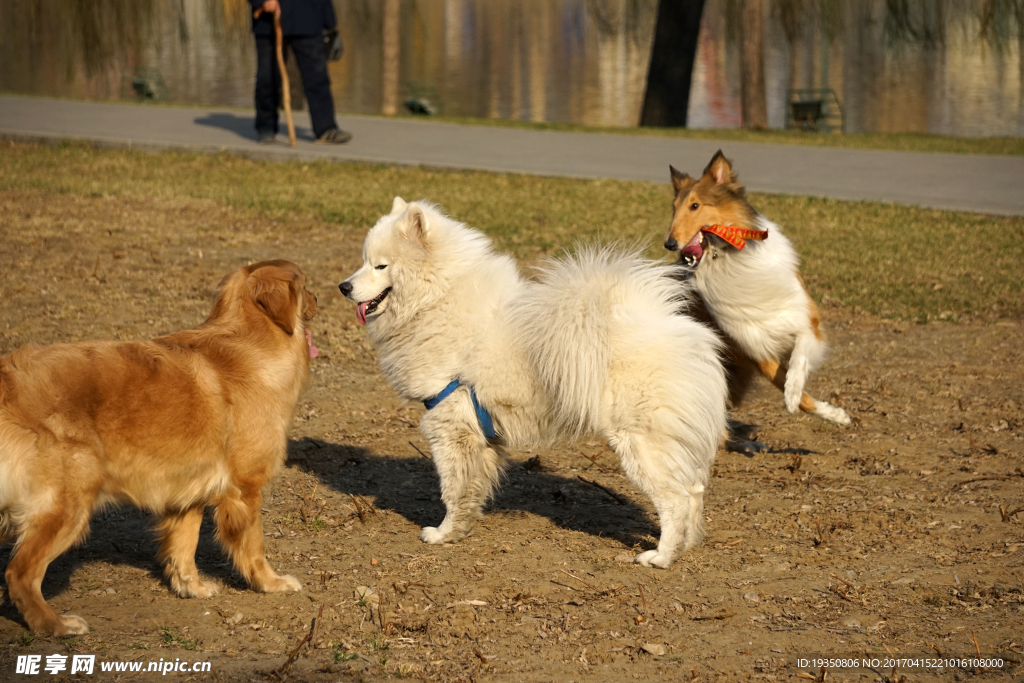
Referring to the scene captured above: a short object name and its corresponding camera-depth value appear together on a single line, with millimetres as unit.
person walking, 14750
